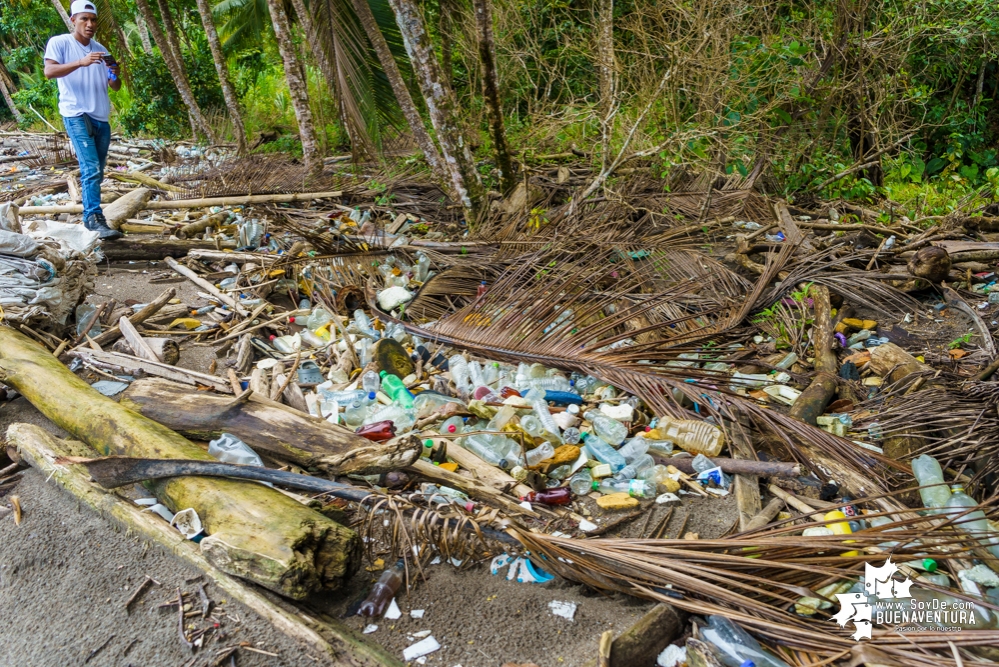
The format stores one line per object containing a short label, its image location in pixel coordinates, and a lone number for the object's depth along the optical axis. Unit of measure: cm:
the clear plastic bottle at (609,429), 296
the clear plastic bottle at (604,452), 280
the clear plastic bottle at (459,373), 343
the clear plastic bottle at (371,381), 343
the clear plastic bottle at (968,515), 200
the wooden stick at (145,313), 386
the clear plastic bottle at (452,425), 301
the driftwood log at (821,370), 310
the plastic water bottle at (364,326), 404
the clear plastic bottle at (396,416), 306
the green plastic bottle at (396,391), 330
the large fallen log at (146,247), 522
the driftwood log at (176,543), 181
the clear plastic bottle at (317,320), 419
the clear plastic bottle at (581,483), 269
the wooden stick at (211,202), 575
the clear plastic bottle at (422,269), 467
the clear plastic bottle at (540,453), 281
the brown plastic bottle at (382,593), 204
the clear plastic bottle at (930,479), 235
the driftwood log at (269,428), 245
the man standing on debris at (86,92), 475
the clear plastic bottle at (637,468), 274
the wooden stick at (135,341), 367
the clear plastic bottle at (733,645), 170
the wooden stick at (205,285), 440
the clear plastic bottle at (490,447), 282
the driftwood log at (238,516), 191
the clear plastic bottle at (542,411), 299
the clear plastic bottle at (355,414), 316
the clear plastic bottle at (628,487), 262
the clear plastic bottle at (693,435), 281
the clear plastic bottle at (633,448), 286
